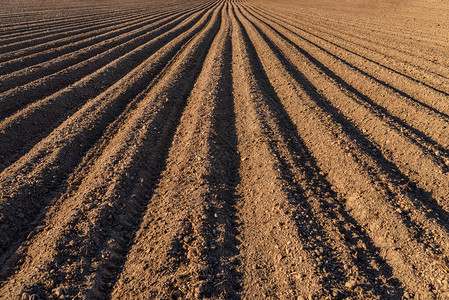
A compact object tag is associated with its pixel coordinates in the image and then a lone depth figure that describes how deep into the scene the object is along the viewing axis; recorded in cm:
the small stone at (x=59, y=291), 308
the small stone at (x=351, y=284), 315
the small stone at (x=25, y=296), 299
